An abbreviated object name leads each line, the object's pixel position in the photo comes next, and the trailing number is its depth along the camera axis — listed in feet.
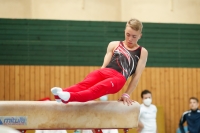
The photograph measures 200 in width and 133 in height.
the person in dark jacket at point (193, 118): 36.17
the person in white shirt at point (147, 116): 33.78
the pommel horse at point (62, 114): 17.30
